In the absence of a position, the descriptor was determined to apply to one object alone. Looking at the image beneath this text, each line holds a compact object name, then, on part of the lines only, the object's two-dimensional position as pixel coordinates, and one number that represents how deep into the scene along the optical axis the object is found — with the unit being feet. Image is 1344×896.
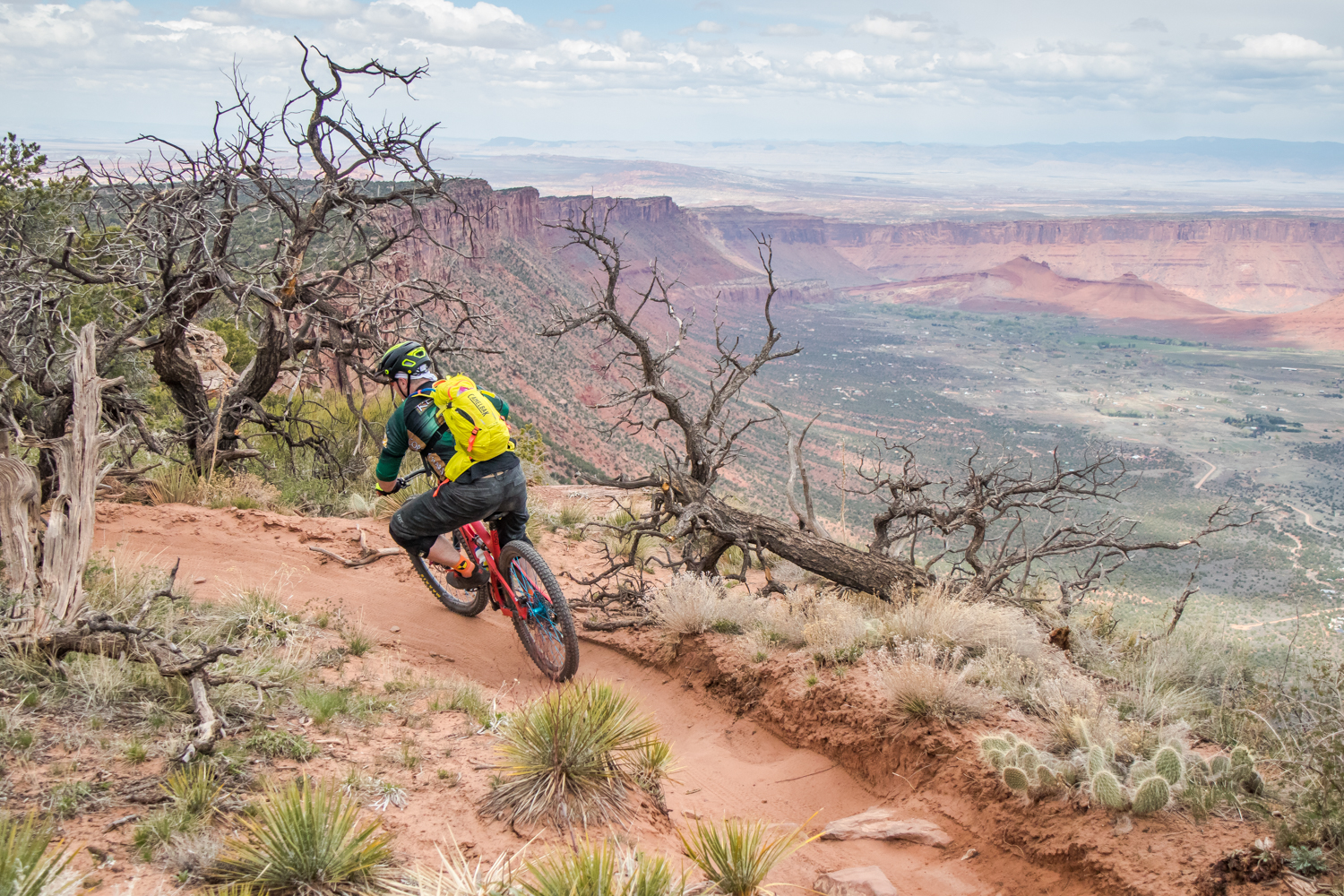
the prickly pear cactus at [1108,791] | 10.85
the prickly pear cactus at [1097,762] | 11.34
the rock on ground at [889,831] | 12.11
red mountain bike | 16.24
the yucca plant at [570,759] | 10.75
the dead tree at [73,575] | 12.05
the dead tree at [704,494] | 21.50
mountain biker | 16.48
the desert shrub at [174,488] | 25.38
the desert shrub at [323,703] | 12.67
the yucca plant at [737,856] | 9.14
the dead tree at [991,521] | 21.25
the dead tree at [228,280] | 22.17
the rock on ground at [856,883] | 10.44
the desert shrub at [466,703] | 14.10
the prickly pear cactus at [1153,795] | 10.57
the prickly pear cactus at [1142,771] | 11.13
